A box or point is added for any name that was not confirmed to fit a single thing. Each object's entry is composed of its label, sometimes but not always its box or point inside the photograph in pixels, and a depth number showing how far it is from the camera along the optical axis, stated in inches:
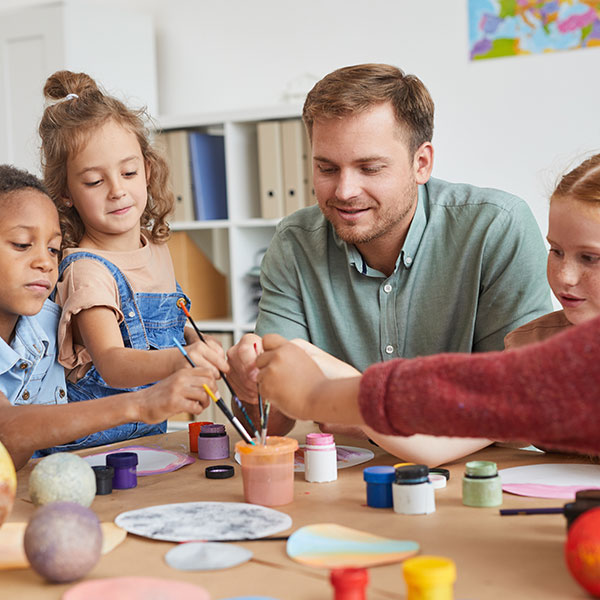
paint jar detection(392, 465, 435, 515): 41.5
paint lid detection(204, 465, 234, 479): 50.6
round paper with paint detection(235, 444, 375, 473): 52.9
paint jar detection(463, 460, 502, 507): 42.4
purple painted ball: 33.5
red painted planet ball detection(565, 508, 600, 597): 30.4
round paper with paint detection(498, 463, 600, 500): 44.2
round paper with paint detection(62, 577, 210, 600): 31.8
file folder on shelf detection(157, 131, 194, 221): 129.6
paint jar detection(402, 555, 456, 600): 29.3
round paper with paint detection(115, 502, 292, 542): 38.7
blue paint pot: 42.9
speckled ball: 42.5
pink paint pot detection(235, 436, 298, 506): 43.8
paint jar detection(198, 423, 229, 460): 56.3
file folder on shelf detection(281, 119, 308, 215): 122.1
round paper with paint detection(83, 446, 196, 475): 53.3
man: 69.6
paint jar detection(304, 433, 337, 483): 49.1
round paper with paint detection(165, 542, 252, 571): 35.2
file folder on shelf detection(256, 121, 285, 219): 124.2
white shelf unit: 127.8
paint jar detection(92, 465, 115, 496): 47.0
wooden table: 32.6
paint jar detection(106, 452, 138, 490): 48.6
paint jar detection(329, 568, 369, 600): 29.9
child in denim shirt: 50.5
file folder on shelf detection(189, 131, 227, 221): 129.6
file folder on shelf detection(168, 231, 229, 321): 131.6
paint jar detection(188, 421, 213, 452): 58.7
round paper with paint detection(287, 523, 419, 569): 34.9
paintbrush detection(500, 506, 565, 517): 40.6
